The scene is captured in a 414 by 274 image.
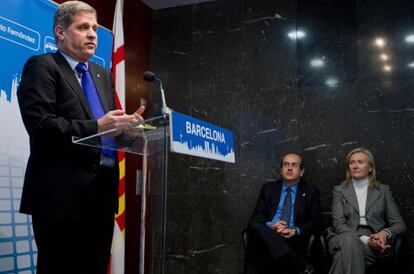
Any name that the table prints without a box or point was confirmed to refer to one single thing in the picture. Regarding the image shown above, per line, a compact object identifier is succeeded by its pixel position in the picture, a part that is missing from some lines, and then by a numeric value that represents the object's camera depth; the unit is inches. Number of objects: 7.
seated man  144.4
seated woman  136.4
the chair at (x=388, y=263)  133.1
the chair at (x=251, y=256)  141.5
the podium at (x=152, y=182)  63.3
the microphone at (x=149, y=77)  76.3
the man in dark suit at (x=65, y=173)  61.1
